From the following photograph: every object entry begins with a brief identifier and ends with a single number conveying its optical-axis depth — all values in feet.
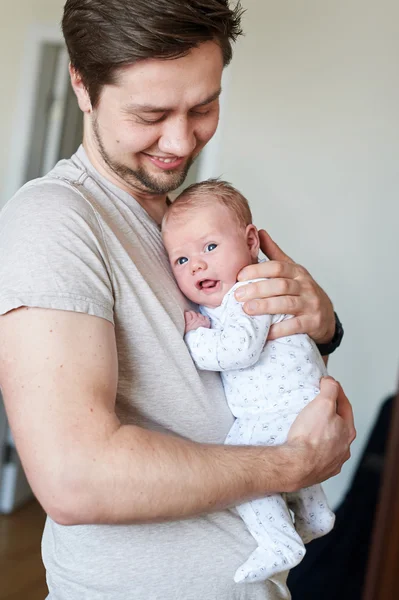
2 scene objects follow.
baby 4.26
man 3.47
